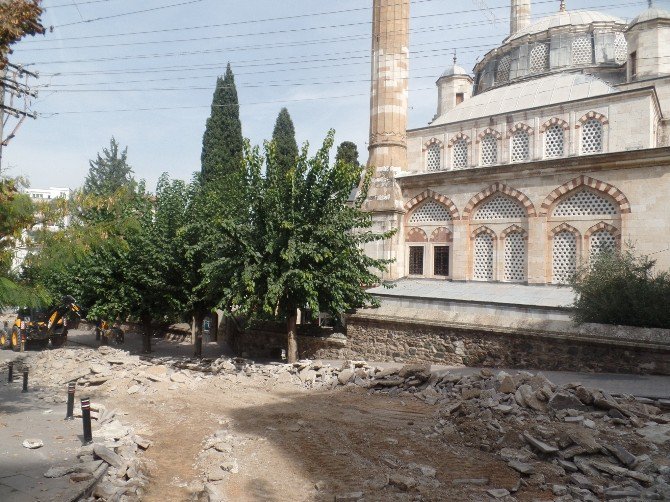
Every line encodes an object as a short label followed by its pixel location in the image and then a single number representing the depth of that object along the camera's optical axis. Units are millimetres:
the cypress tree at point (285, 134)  34188
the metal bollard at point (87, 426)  7043
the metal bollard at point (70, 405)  8422
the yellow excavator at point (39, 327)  19297
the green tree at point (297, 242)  13359
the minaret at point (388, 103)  19844
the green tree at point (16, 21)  6426
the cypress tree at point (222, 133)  30188
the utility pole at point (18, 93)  10438
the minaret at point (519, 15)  28750
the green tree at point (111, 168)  55562
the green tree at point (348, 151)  33875
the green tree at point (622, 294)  10469
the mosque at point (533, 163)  15648
